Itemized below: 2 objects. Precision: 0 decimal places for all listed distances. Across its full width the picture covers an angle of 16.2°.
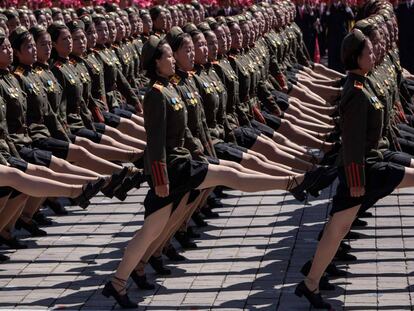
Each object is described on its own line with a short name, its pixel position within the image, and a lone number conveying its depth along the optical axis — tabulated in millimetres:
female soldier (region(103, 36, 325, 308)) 10789
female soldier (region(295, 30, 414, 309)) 10609
